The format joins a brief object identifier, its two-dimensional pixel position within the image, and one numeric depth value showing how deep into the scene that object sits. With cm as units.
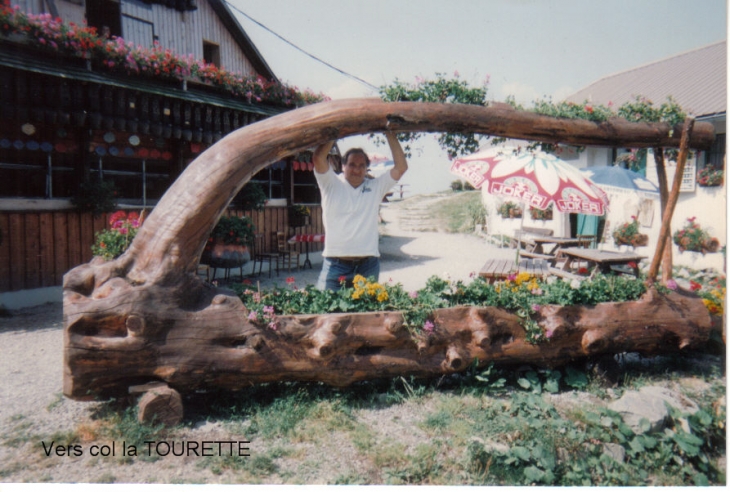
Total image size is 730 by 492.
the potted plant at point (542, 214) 1650
